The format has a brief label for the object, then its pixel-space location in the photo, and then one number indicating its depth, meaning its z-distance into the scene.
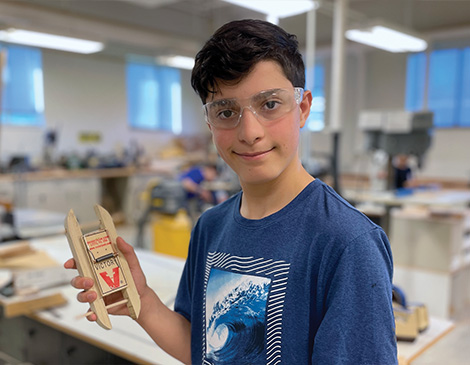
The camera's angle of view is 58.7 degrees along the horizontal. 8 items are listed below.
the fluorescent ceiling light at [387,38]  3.80
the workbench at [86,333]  1.43
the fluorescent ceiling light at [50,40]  3.55
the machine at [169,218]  4.06
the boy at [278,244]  0.65
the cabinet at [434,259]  3.30
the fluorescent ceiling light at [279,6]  2.37
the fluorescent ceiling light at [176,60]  5.34
